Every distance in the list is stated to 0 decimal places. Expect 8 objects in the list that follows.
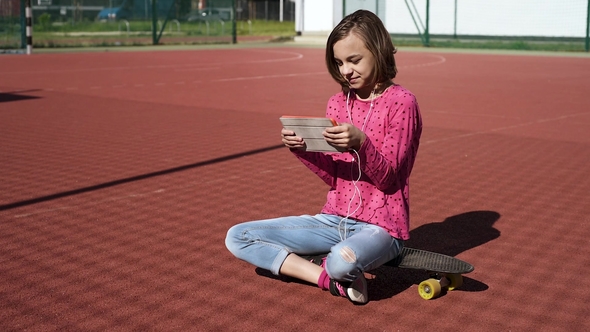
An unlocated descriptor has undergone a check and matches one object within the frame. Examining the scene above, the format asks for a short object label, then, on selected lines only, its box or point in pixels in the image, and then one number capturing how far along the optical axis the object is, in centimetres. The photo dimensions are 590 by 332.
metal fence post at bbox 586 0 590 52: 2561
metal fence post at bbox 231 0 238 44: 3164
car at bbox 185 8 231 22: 3206
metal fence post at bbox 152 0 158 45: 2941
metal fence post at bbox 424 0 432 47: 2919
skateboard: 371
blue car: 2992
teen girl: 357
